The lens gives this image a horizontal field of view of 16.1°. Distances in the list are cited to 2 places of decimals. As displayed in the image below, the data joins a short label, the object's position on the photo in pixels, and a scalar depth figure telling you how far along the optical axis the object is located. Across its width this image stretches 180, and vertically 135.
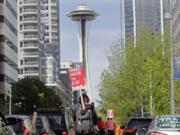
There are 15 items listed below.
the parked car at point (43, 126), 21.70
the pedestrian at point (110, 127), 31.47
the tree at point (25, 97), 97.56
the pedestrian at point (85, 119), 18.88
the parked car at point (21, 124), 18.92
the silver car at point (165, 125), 16.56
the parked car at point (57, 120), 24.20
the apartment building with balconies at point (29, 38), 167.88
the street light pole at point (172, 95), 43.38
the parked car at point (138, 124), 25.57
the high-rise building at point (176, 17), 89.73
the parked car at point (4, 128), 15.08
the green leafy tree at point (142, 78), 52.97
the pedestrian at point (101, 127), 23.09
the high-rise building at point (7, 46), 94.12
